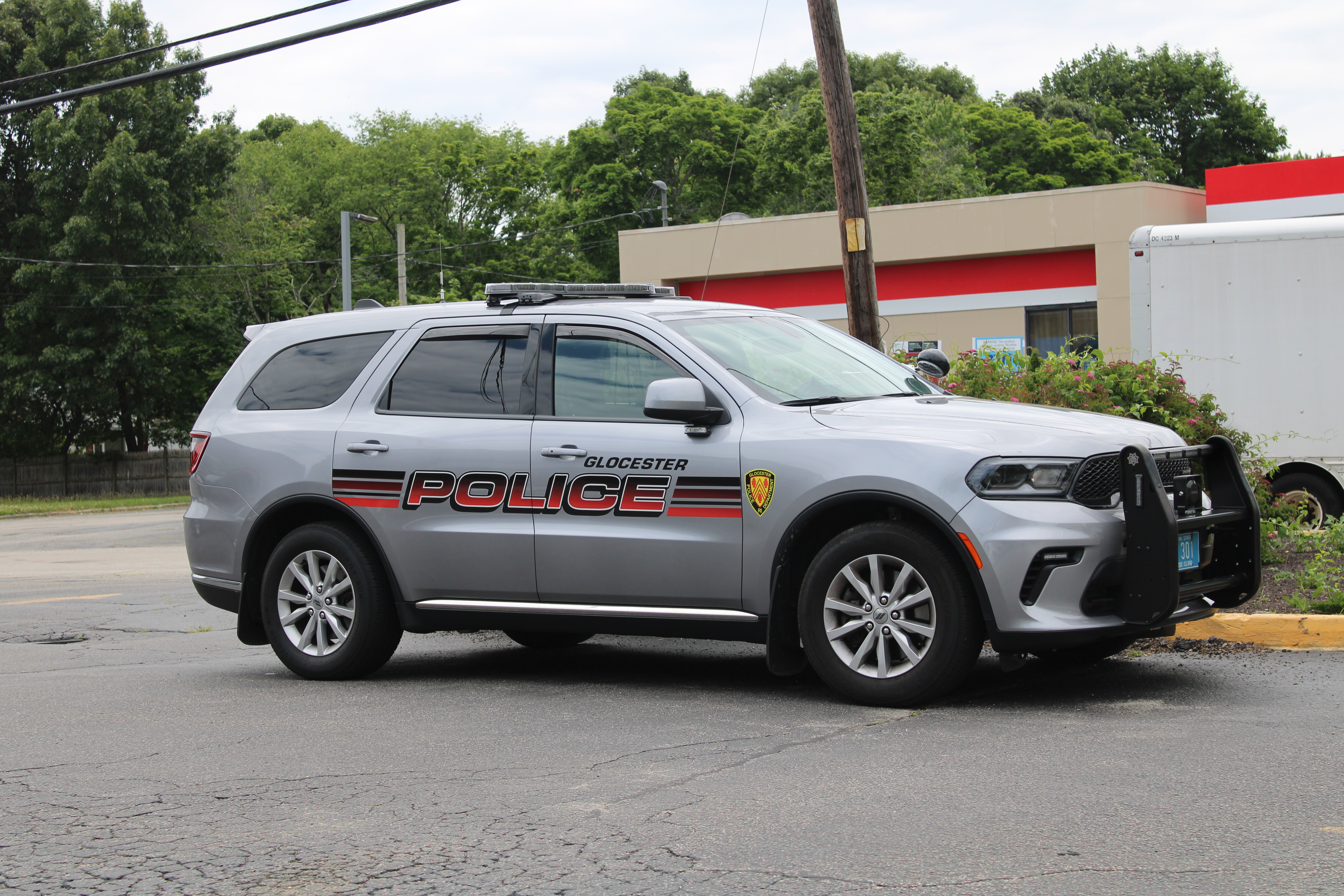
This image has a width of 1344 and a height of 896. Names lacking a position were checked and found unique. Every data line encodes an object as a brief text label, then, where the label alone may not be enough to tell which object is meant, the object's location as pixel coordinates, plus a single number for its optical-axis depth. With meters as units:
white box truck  13.29
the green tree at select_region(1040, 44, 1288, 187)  68.50
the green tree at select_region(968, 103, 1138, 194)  62.12
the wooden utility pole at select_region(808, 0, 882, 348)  11.63
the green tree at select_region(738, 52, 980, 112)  73.69
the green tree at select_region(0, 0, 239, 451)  42.44
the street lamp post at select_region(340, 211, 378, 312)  33.00
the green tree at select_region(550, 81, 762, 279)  53.94
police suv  5.87
